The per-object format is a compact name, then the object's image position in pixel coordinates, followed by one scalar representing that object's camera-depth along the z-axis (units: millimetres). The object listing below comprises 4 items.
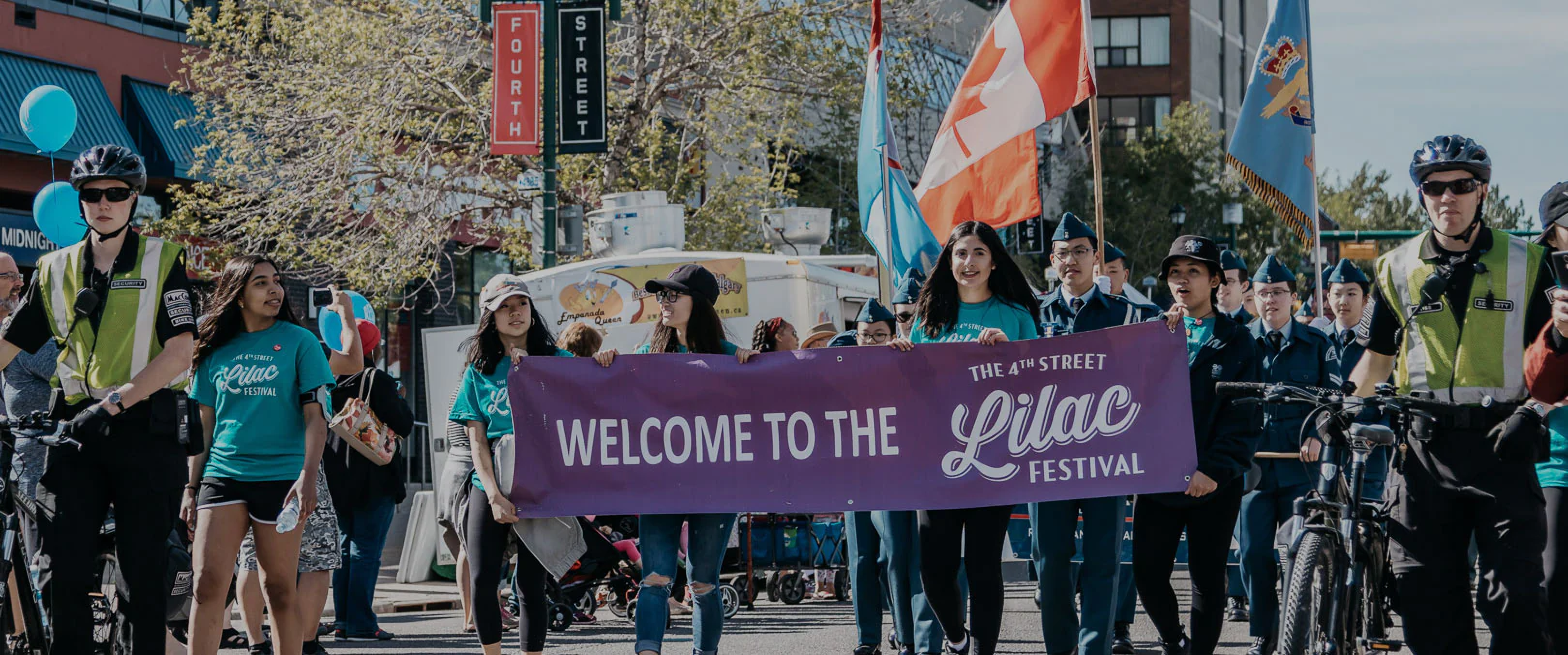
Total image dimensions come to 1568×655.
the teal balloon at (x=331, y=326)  13016
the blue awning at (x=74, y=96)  21641
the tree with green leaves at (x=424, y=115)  23484
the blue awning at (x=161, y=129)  24047
